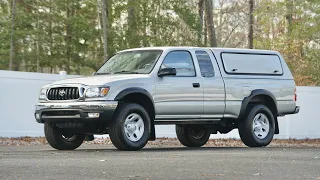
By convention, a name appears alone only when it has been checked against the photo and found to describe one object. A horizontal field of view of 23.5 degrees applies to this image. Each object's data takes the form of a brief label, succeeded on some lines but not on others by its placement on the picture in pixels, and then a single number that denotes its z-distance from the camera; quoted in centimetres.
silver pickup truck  1327
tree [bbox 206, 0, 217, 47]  3594
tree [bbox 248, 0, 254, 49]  3896
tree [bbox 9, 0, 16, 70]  3878
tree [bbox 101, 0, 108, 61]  3381
